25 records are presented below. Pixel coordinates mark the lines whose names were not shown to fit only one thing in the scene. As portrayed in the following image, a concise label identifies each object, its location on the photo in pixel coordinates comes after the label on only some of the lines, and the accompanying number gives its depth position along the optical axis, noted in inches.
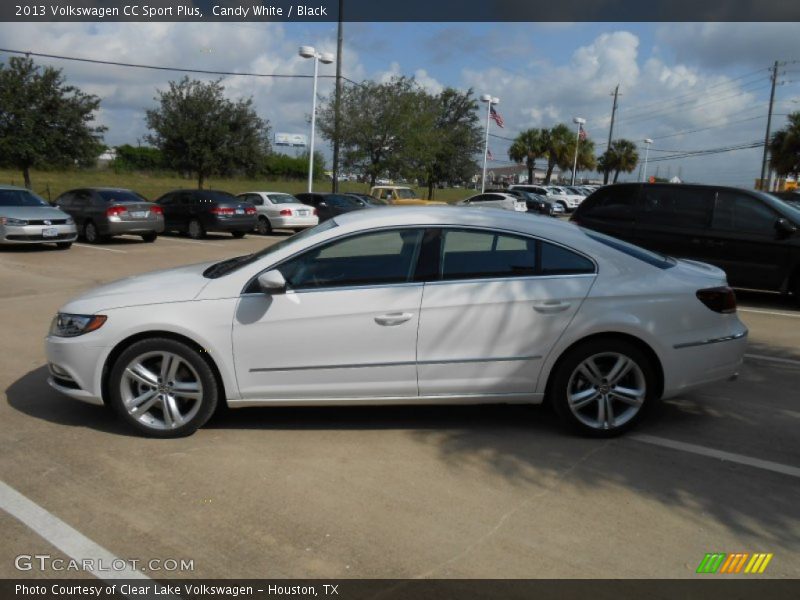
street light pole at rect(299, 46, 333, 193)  1082.1
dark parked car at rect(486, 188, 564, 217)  1440.7
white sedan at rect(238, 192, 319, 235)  871.1
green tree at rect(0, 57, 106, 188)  952.9
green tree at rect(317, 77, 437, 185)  1294.3
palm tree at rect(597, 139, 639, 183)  2699.3
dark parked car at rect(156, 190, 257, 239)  777.6
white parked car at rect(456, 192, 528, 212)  1272.1
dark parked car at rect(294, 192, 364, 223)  924.0
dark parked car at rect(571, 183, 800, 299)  386.9
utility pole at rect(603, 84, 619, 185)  2402.8
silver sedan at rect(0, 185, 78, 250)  594.5
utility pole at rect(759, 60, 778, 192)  1909.4
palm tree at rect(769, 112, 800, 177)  1696.6
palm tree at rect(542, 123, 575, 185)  2458.2
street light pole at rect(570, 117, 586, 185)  1945.1
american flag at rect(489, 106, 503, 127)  1627.7
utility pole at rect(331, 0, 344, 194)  1198.7
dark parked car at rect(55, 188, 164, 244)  690.8
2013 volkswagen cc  177.3
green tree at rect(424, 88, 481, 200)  1721.2
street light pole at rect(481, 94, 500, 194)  1553.6
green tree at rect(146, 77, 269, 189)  1213.1
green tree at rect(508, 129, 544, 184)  2506.2
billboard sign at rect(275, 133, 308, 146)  4499.8
